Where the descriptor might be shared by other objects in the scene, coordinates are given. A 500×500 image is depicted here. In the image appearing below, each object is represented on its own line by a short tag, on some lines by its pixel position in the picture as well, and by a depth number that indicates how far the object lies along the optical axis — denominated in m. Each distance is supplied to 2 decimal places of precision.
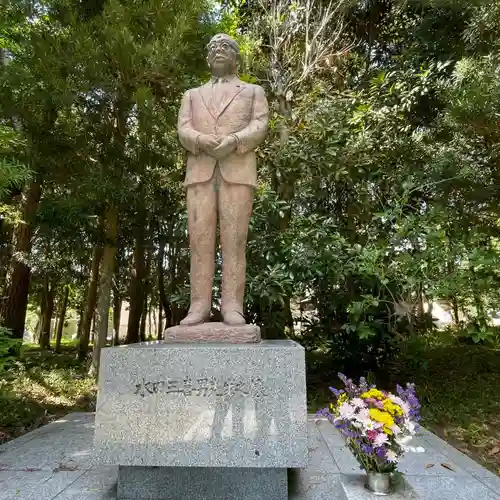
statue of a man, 3.80
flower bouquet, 2.52
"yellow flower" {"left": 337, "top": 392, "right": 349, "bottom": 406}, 2.81
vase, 2.49
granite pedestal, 2.87
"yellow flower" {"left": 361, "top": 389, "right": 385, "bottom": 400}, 2.72
